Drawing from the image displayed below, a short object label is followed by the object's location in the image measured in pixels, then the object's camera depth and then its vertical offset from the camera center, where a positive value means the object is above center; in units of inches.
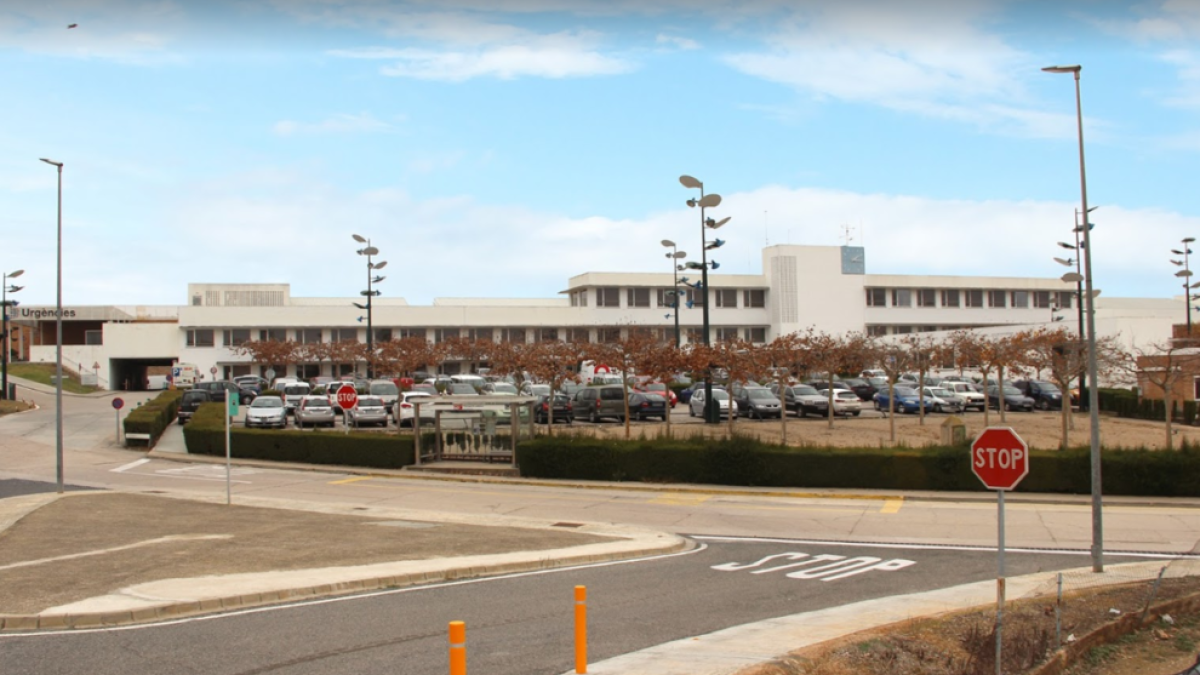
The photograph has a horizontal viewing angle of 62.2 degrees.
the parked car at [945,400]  1983.3 -84.1
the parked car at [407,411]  1486.0 -73.9
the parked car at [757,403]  1795.0 -75.6
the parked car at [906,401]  1980.8 -84.5
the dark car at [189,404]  1886.1 -66.0
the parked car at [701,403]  1838.7 -77.3
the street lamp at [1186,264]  2031.3 +192.3
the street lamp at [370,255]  1883.6 +215.5
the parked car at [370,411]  1686.8 -75.0
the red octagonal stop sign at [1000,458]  425.7 -43.3
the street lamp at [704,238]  1412.4 +185.4
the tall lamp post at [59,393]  1064.8 -24.3
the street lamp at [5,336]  2196.6 +87.4
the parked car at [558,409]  1775.3 -80.9
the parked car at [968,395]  2092.3 -77.9
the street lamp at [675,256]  1864.4 +206.4
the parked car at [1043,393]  2086.6 -75.8
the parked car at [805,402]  1859.0 -77.7
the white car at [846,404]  1872.5 -82.6
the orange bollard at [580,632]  317.7 -86.6
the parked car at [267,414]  1683.1 -77.4
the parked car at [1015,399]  2030.8 -85.2
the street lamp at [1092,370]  605.2 -8.6
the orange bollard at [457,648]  258.5 -74.0
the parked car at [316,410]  1690.5 -73.1
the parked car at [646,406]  1787.6 -77.2
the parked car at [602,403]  1763.0 -70.6
